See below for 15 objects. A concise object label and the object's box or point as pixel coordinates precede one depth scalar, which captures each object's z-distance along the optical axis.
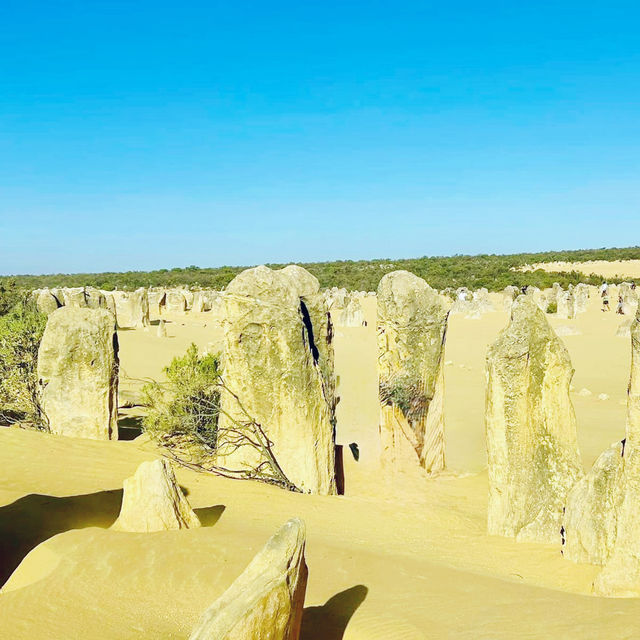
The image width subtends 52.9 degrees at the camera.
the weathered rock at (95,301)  20.35
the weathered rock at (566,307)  26.31
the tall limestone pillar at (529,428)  6.25
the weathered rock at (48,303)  17.62
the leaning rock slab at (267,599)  3.19
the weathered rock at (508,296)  31.70
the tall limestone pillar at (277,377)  7.79
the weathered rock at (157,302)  32.69
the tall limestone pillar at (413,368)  9.50
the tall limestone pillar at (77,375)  9.31
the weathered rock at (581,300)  28.85
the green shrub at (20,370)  10.37
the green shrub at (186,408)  9.35
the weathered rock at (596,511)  5.27
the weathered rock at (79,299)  20.34
